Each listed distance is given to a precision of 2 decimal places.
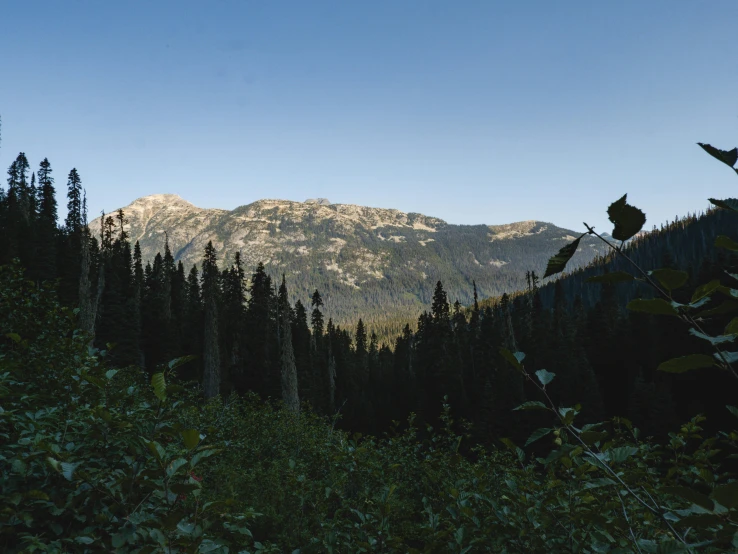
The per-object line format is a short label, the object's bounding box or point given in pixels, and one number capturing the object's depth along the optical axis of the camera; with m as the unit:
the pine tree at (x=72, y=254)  41.98
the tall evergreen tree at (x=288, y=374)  25.89
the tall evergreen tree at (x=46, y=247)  44.92
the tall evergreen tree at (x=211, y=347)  26.69
